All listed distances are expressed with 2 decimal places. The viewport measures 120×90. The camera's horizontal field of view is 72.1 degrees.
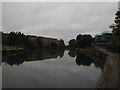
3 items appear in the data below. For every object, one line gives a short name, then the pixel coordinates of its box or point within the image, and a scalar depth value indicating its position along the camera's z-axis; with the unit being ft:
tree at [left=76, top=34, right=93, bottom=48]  139.27
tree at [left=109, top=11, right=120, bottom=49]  44.87
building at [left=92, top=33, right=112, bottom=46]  115.62
